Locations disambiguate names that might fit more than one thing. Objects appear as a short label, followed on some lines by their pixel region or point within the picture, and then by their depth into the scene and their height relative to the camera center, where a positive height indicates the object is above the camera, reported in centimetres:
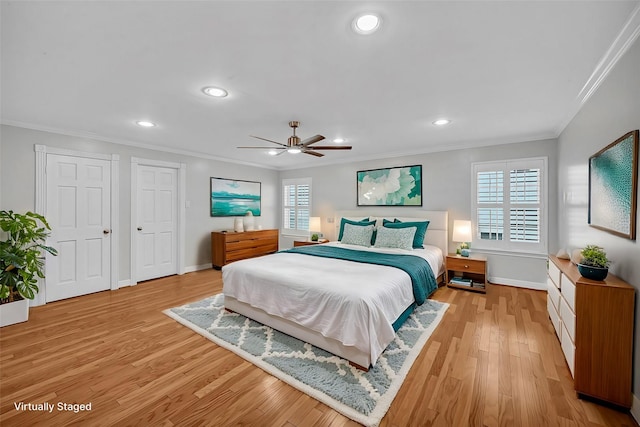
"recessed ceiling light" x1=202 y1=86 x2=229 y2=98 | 241 +111
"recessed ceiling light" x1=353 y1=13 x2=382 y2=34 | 150 +111
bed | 214 -80
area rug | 181 -127
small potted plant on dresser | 183 -37
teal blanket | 301 -62
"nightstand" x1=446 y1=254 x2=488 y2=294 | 393 -89
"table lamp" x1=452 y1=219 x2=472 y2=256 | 427 -34
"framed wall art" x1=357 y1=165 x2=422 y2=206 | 496 +50
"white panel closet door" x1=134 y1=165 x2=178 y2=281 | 456 -21
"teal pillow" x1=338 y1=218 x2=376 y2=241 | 492 -21
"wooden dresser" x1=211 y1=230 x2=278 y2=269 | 533 -74
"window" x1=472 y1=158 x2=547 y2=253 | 399 +12
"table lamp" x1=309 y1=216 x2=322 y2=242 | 606 -32
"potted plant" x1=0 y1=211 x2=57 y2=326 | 291 -65
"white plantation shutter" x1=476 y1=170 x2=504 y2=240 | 426 +13
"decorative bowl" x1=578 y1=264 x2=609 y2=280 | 183 -41
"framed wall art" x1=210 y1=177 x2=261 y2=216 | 566 +31
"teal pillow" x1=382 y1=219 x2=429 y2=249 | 435 -27
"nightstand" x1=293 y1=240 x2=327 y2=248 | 558 -68
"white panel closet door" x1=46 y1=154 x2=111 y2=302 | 365 -22
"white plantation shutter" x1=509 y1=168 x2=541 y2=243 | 400 +12
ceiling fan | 327 +81
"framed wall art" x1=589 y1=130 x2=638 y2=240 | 168 +19
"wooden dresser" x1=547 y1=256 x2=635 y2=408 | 167 -82
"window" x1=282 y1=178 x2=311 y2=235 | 660 +15
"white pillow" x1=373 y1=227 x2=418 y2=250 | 416 -42
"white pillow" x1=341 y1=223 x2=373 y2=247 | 457 -41
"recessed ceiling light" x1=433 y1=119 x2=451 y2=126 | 330 +115
